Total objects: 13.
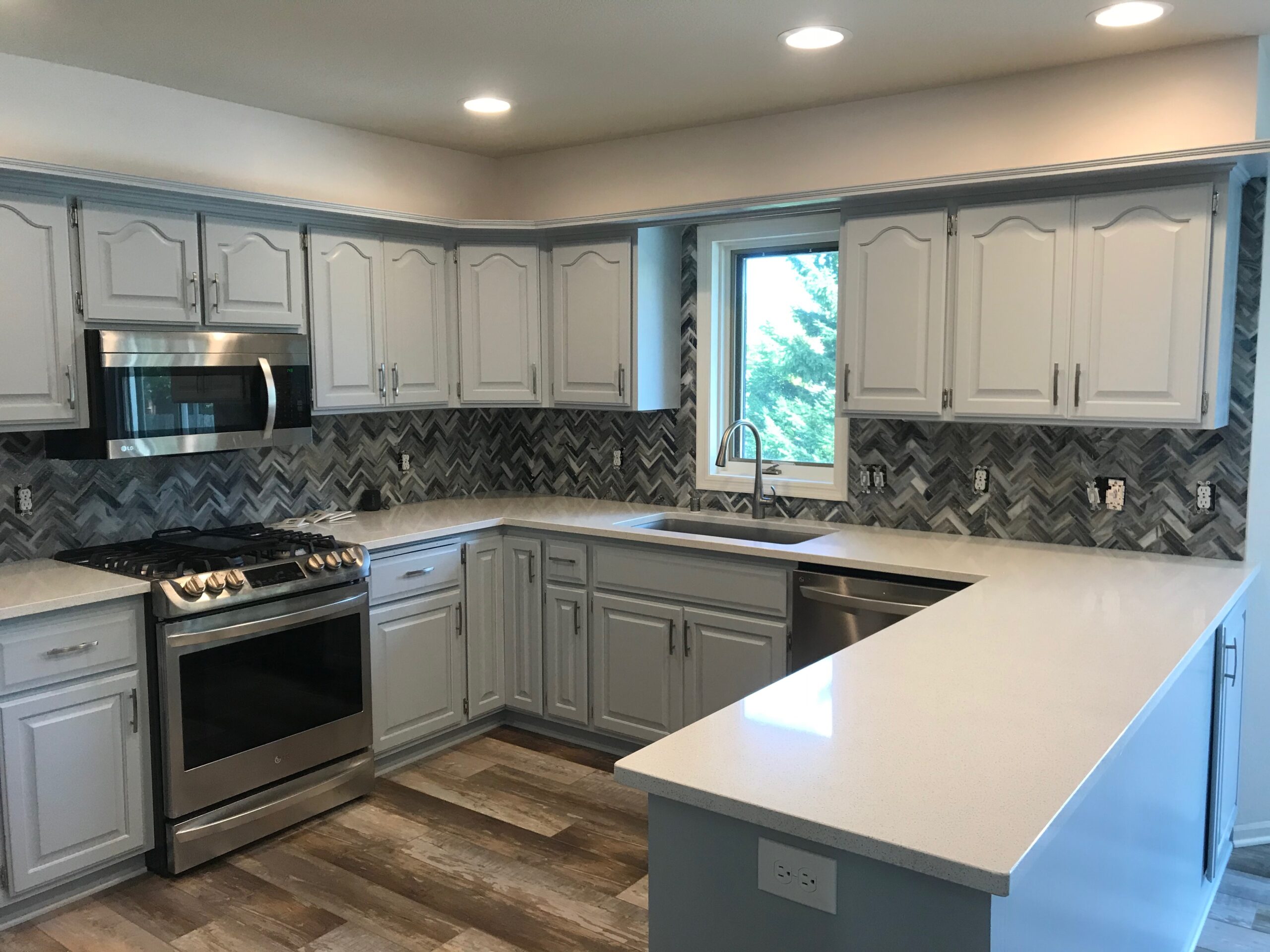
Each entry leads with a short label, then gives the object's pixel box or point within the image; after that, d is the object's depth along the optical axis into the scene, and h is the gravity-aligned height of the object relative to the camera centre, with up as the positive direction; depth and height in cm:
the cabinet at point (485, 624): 412 -96
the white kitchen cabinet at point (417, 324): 413 +30
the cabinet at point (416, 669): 378 -107
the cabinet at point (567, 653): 405 -106
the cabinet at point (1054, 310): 298 +26
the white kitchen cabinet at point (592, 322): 421 +31
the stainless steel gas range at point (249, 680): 306 -93
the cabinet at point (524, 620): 416 -94
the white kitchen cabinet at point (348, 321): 385 +29
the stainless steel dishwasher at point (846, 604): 316 -69
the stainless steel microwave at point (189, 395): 316 +0
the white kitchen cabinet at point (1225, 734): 285 -102
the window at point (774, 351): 408 +18
